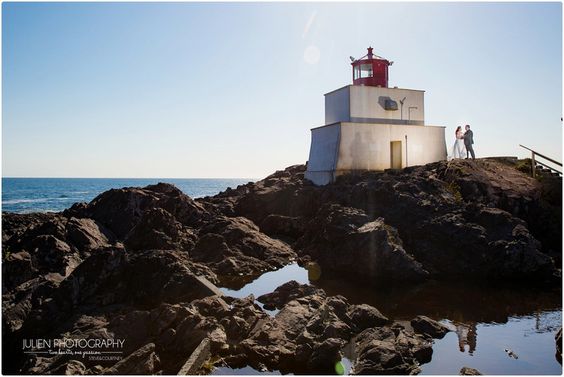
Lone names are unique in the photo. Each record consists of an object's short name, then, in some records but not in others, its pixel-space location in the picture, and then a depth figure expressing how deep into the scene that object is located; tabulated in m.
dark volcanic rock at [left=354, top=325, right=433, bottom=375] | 8.60
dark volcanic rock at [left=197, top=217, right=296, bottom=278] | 17.64
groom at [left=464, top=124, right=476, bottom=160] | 25.78
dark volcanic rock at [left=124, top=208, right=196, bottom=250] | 18.42
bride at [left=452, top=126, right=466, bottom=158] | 26.81
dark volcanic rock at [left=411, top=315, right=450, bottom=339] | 10.52
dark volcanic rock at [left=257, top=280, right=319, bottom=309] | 12.96
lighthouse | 25.77
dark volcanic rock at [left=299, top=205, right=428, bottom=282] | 16.44
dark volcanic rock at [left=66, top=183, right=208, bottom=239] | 21.72
